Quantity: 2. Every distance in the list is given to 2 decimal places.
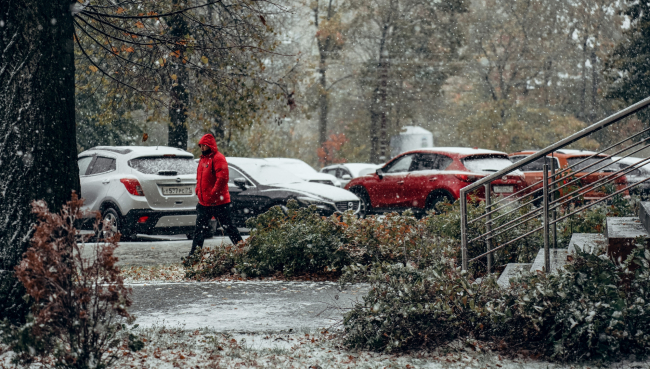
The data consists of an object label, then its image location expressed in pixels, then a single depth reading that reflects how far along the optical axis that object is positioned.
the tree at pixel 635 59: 26.12
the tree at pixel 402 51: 40.84
